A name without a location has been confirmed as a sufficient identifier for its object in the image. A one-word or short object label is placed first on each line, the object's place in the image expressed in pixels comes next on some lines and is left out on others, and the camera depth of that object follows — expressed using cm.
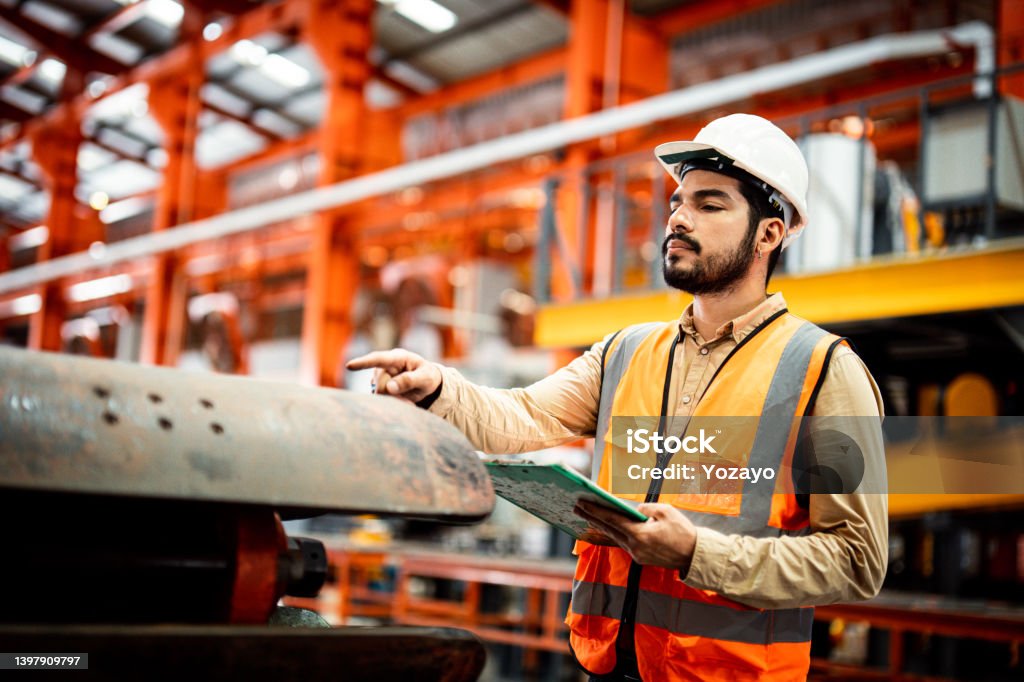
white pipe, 984
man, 192
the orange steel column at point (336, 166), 1555
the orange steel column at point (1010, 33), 828
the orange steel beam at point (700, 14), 1424
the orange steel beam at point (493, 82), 1761
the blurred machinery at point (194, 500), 121
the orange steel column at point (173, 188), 1897
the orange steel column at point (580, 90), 1228
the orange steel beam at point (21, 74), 2169
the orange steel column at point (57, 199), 2198
